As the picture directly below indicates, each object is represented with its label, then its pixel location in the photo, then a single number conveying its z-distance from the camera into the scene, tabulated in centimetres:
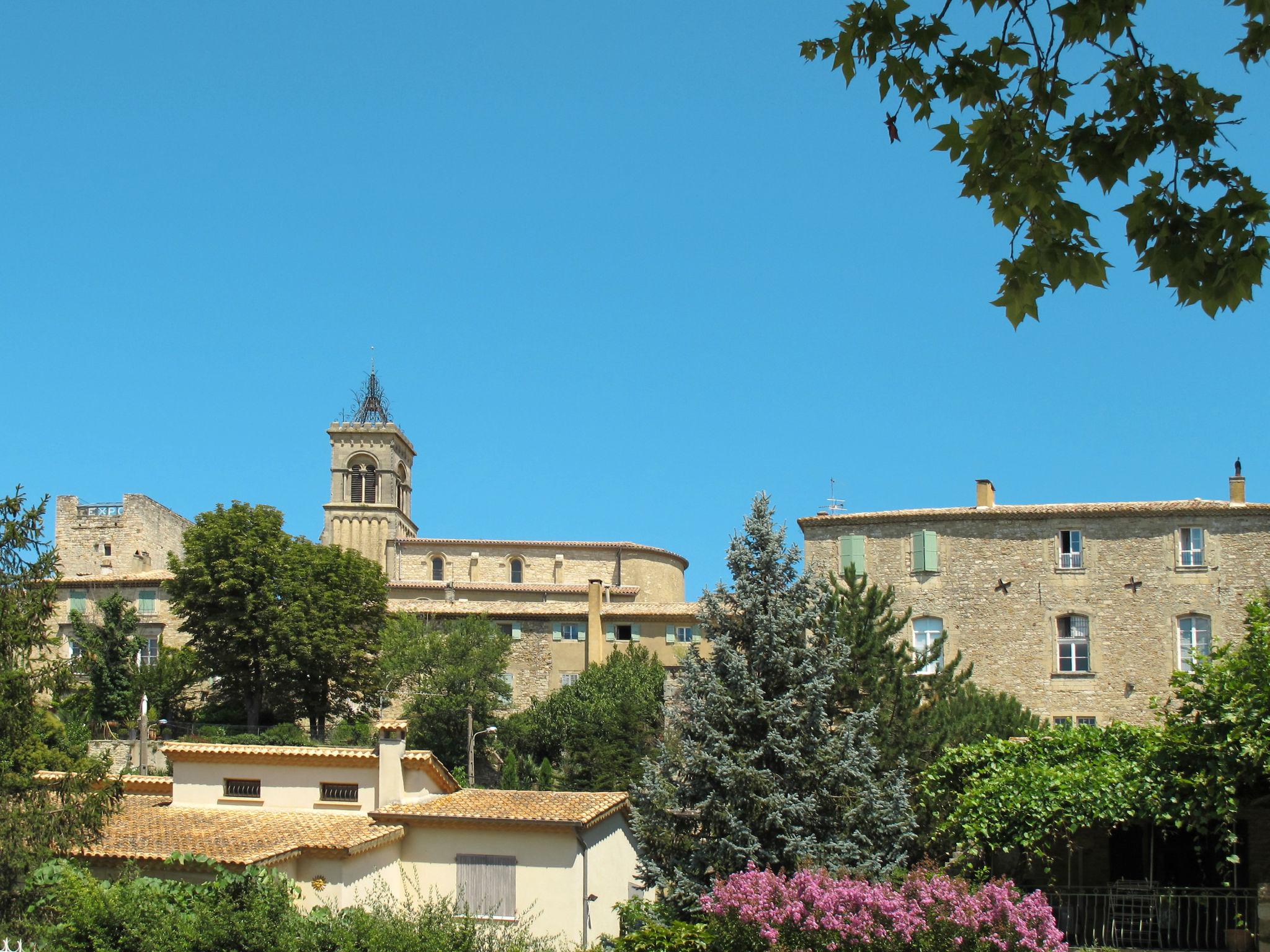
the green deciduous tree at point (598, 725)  4150
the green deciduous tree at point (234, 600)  4584
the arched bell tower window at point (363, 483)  7862
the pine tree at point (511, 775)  3984
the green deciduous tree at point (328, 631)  4547
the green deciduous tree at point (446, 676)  4488
